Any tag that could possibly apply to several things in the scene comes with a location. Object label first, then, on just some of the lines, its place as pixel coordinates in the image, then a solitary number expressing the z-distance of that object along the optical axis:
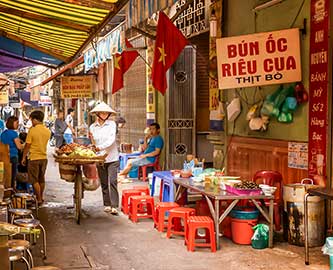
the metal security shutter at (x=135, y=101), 17.86
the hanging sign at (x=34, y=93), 44.79
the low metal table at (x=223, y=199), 7.46
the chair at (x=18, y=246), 4.59
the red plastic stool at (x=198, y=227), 7.44
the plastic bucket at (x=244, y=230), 7.77
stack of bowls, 7.62
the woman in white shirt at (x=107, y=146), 9.98
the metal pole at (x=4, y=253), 3.01
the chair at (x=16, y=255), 4.42
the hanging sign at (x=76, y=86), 20.20
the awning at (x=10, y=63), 14.70
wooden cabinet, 8.93
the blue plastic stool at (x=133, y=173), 15.72
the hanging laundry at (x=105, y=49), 16.55
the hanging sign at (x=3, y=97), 24.25
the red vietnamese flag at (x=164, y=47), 9.61
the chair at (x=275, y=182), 8.53
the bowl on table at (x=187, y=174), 9.52
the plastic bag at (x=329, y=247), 6.12
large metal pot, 7.64
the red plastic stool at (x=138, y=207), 9.50
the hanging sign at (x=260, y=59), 8.19
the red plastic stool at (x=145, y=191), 10.27
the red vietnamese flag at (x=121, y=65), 13.92
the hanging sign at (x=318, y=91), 7.93
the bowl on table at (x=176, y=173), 9.73
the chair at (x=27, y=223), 5.74
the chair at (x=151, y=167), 14.55
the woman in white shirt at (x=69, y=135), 22.33
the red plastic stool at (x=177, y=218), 8.04
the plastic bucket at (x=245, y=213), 7.74
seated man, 13.82
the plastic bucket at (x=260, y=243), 7.56
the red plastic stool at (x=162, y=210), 8.63
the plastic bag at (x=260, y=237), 7.54
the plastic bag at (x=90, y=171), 9.83
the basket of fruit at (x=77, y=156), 9.20
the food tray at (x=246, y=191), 7.60
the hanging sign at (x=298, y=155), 8.41
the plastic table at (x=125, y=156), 15.92
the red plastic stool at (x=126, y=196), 10.18
